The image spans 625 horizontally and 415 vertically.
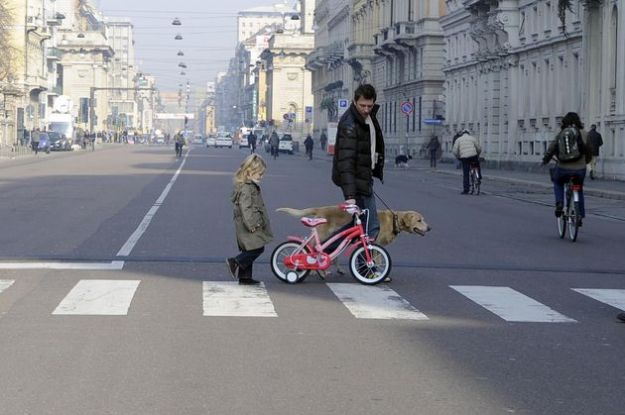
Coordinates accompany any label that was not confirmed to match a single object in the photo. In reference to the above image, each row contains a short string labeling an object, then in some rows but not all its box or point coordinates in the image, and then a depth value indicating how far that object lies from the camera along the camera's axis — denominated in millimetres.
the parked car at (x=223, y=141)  137625
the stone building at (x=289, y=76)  185750
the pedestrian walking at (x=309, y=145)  84375
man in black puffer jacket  13516
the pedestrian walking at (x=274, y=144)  83625
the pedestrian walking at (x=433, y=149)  64500
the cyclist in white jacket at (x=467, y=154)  36156
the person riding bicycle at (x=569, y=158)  20094
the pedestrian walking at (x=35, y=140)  91688
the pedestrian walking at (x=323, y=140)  115750
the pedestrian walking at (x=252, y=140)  89094
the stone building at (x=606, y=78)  45156
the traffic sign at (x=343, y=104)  84000
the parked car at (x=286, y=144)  107812
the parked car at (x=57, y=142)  102875
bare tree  73688
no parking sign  63500
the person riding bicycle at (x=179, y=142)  78219
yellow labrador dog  14148
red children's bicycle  13422
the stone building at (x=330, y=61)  119938
